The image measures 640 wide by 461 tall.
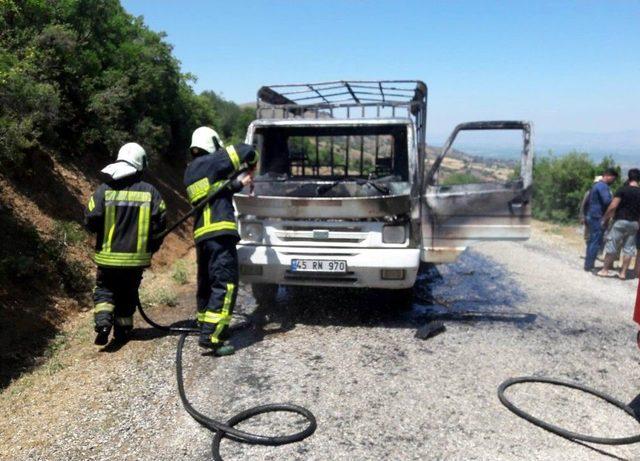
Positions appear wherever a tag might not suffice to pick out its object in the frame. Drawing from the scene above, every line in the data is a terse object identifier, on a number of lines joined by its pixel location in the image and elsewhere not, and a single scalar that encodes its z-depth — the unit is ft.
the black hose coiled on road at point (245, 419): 10.71
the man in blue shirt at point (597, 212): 28.74
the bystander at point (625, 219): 26.53
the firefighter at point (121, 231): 15.61
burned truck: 17.42
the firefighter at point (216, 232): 15.52
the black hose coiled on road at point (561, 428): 10.68
